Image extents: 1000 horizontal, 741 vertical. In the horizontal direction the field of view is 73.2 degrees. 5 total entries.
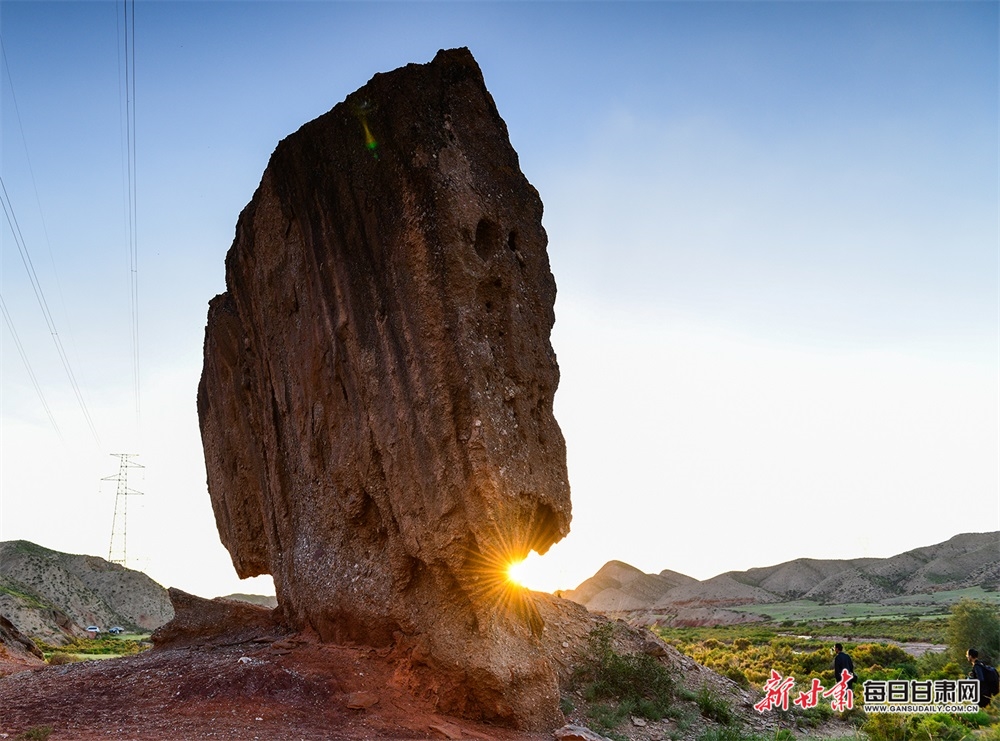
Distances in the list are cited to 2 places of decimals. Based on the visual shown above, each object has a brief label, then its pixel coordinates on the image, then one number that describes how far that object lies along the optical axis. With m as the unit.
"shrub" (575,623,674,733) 13.27
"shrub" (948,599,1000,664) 25.94
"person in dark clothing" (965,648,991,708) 15.23
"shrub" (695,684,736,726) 13.84
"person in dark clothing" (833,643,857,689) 17.45
